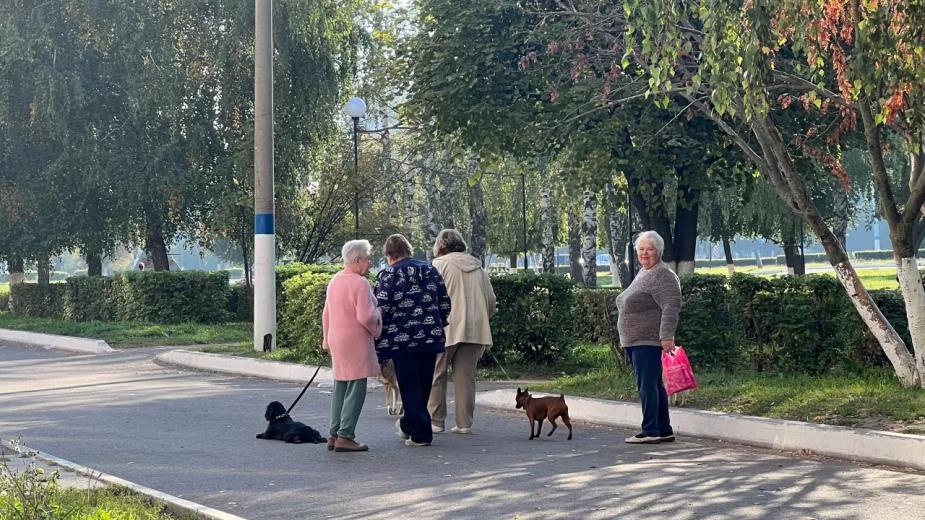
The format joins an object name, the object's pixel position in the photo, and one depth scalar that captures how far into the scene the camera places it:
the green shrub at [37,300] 35.72
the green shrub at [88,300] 32.28
